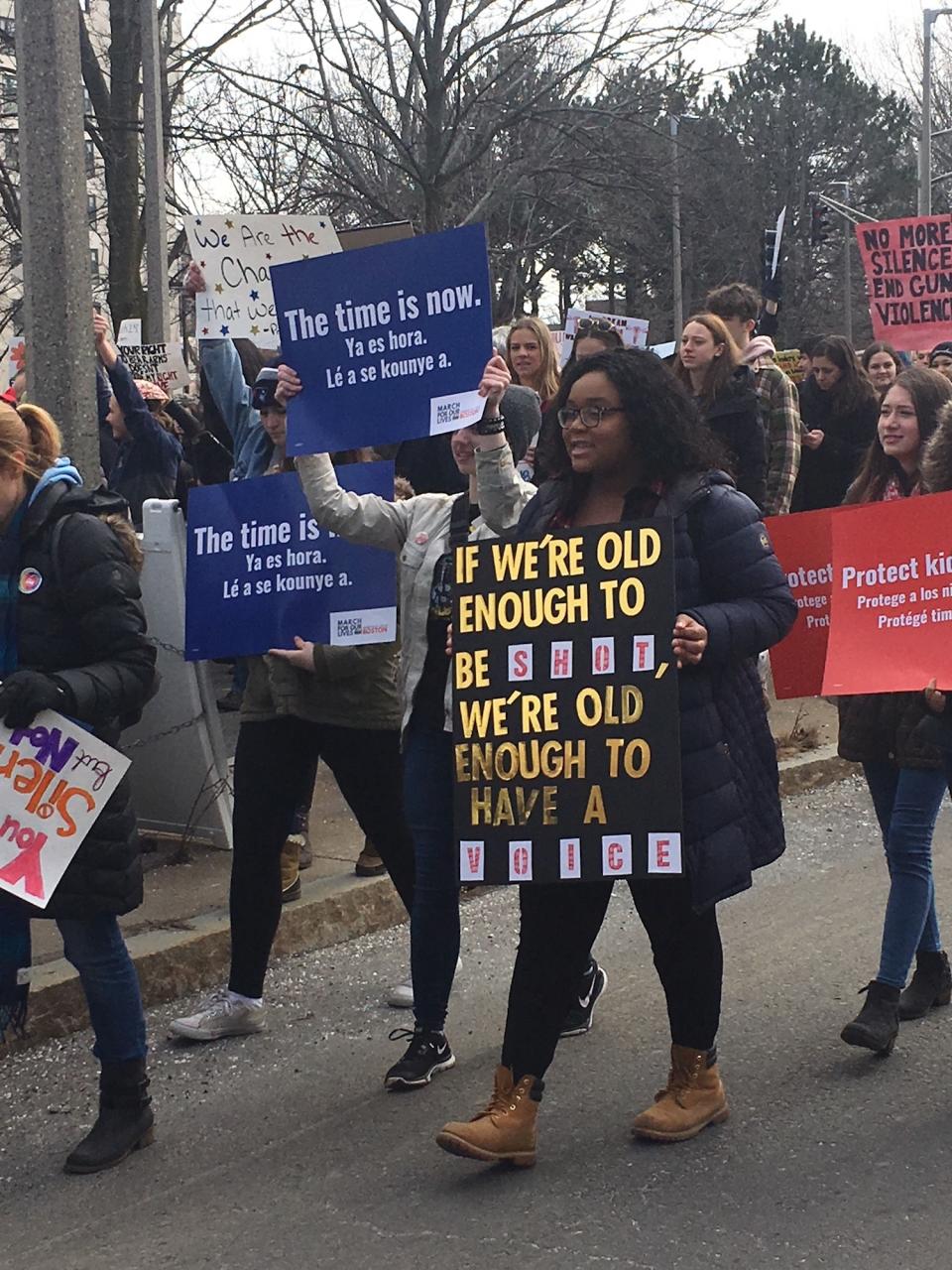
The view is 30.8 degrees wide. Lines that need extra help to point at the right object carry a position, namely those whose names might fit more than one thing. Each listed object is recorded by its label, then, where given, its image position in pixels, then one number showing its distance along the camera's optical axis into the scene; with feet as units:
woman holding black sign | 12.21
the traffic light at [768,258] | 47.93
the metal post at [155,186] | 50.11
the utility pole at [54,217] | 21.20
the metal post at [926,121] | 104.39
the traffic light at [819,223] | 111.55
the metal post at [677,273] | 114.73
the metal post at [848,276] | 154.16
